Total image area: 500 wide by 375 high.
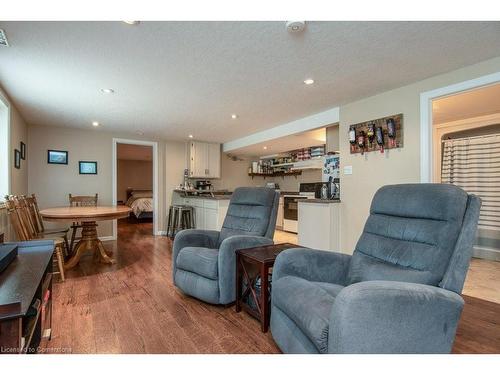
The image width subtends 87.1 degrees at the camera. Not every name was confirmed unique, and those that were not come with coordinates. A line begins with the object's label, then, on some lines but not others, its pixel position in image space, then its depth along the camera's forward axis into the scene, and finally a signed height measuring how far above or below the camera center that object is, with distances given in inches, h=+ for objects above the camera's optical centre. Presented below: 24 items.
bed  289.6 -20.9
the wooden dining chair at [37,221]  128.9 -18.0
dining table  117.0 -14.8
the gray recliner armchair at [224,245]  85.6 -21.9
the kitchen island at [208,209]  180.7 -16.2
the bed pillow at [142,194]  305.1 -9.3
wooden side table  72.7 -27.7
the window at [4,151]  122.1 +16.3
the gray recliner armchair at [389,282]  41.4 -18.9
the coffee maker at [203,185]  244.4 +1.4
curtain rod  149.3 +30.1
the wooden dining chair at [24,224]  95.7 -15.2
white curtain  149.5 +10.7
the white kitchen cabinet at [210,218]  182.5 -23.0
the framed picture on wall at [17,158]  138.0 +14.9
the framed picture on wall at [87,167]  196.2 +14.6
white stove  222.4 -15.5
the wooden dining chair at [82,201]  176.4 -10.0
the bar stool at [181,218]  211.4 -26.1
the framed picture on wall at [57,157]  185.5 +21.1
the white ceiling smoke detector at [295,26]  69.4 +43.3
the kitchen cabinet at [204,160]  234.4 +24.5
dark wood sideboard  31.9 -15.7
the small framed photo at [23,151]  157.9 +21.6
